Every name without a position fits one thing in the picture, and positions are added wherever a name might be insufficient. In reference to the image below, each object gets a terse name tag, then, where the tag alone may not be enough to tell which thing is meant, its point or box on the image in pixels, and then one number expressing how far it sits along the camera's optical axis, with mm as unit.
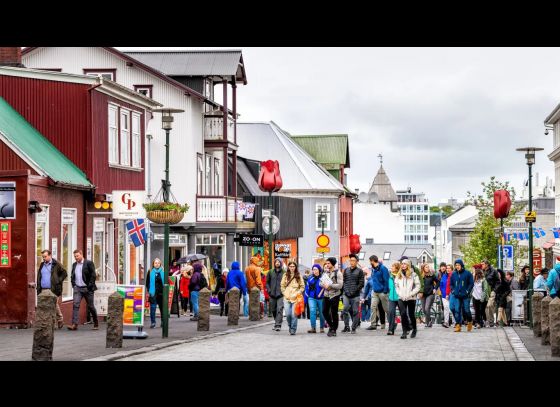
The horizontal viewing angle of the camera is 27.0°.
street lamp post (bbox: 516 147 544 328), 29938
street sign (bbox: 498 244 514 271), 36812
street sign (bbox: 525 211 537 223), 32516
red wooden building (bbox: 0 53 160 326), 25188
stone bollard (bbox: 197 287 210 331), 26125
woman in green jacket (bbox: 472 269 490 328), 28875
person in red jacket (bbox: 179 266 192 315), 31969
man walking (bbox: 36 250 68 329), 24734
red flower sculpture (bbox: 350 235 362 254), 65188
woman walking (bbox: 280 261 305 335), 25297
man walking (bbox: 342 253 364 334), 26234
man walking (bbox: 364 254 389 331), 27533
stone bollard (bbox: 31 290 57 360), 17969
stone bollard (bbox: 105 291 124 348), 20594
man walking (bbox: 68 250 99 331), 25656
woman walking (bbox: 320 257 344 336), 25359
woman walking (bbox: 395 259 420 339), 23828
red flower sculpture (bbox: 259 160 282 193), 38375
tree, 72500
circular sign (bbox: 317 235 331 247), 41062
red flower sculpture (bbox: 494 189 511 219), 38781
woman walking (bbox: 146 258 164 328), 27500
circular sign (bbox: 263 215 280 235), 34669
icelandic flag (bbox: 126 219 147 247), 29578
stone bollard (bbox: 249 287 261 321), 30672
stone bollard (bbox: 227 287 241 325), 28438
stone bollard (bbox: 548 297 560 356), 19109
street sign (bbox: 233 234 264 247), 35156
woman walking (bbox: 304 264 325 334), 25906
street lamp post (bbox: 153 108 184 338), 23344
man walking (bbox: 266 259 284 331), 26797
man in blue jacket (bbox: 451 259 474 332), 27172
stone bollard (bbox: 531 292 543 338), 23770
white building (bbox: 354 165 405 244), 157250
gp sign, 27875
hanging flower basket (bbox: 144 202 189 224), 25062
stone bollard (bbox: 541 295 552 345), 21875
